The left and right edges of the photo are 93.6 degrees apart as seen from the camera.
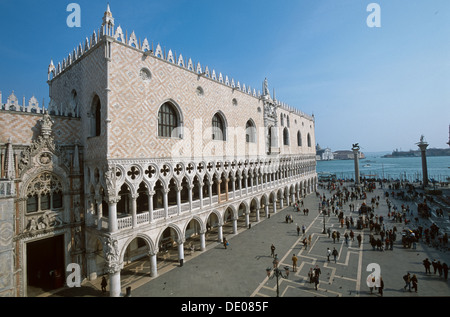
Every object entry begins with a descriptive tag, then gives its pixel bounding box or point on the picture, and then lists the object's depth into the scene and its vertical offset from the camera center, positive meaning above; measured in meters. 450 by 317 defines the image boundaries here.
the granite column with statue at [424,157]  36.28 -0.27
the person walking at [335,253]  14.28 -6.43
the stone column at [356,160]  44.12 -0.47
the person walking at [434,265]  12.09 -6.30
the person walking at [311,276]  11.43 -6.41
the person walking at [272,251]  14.86 -6.58
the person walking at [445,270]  11.59 -6.33
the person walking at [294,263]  13.09 -6.47
